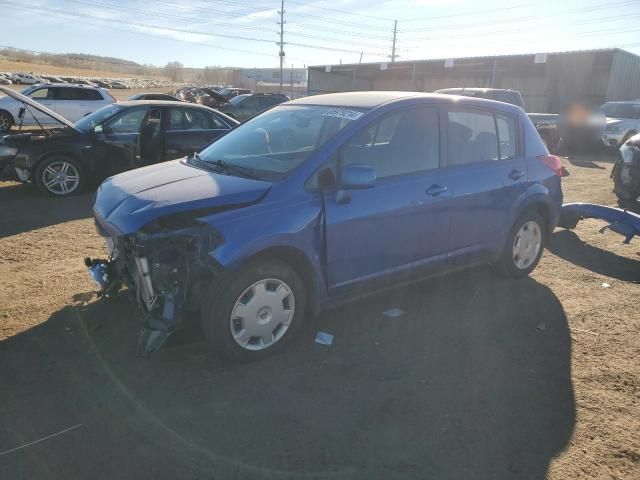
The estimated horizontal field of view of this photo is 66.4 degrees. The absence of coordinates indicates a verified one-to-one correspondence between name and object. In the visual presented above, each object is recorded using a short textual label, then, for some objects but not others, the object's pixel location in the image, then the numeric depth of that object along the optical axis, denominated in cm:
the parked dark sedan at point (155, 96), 1832
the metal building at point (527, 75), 2519
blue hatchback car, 308
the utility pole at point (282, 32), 6412
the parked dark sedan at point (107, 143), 764
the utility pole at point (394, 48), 7356
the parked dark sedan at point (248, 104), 2015
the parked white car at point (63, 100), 1573
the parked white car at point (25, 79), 4469
